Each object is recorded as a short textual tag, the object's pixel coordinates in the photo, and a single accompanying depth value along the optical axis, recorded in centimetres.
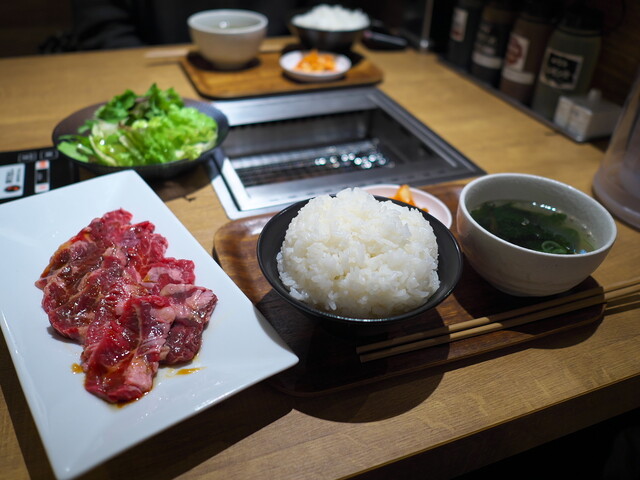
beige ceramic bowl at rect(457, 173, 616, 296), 34
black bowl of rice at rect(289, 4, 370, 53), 78
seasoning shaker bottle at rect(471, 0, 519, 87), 70
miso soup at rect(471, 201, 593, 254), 38
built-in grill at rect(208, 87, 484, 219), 55
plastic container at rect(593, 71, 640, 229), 50
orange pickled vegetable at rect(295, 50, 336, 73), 76
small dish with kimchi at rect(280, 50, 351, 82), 74
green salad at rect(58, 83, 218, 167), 50
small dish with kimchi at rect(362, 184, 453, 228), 46
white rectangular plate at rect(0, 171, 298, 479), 26
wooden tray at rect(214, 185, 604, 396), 32
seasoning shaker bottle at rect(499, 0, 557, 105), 65
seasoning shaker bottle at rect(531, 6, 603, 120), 60
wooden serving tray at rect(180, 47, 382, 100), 71
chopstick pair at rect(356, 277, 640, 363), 33
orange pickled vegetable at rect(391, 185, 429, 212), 46
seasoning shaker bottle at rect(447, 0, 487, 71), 77
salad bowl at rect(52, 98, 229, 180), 48
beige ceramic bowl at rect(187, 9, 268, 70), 71
